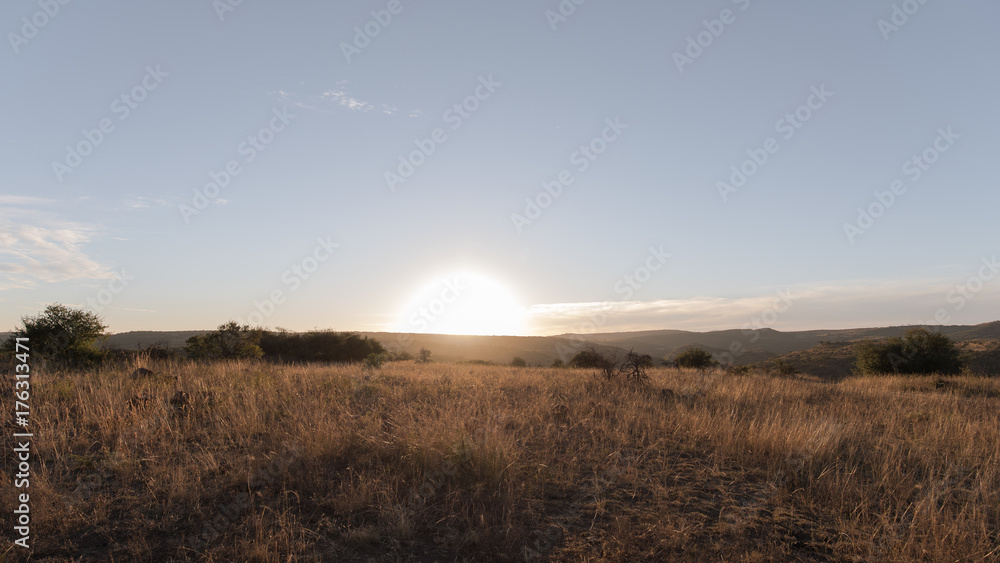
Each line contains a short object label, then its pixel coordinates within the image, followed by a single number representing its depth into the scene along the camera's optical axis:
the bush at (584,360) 20.86
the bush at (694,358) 30.33
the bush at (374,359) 17.67
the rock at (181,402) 6.72
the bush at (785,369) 25.89
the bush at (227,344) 20.23
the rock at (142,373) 9.25
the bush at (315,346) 31.64
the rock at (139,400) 6.74
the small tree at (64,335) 14.53
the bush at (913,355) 24.16
